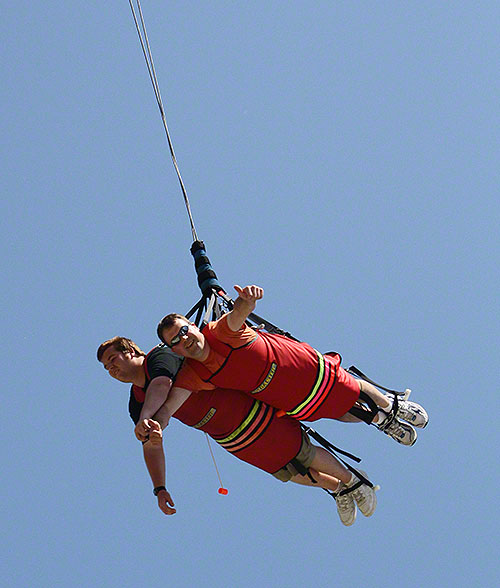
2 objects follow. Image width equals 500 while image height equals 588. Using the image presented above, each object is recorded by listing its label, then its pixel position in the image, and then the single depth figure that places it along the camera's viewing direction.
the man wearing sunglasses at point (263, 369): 9.83
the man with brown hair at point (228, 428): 9.80
